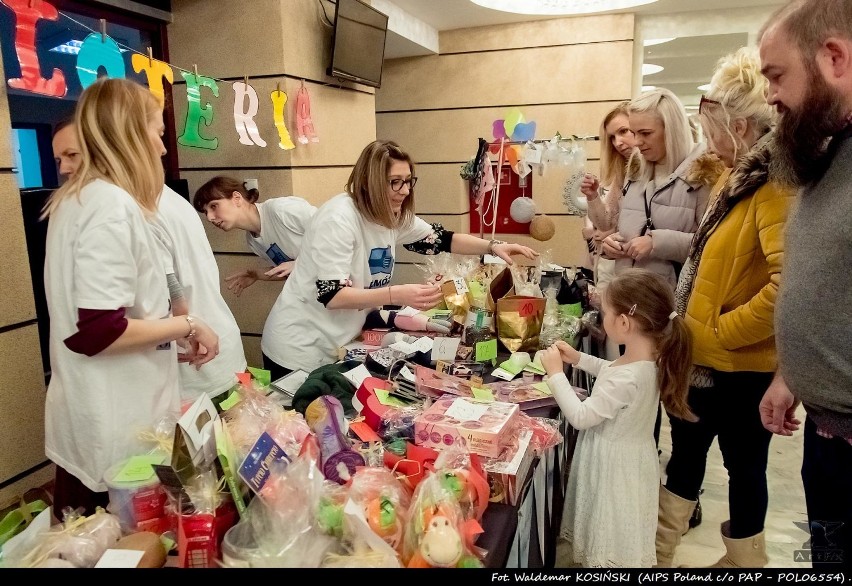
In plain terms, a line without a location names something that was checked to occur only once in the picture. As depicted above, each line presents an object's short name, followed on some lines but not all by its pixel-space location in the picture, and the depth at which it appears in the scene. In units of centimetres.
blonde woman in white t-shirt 123
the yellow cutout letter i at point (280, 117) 279
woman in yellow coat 150
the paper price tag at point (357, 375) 169
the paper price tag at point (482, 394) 161
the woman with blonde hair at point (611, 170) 271
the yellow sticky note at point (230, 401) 147
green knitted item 158
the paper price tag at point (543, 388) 176
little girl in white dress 162
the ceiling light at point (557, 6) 436
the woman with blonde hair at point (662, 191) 223
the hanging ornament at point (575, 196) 362
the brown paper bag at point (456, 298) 243
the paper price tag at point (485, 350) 198
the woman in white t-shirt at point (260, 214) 250
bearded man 99
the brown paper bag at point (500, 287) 225
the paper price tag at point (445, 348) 198
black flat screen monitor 311
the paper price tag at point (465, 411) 137
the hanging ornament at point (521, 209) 436
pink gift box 128
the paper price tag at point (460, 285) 248
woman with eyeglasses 206
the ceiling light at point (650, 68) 483
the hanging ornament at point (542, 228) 436
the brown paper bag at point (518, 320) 209
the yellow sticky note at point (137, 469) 110
